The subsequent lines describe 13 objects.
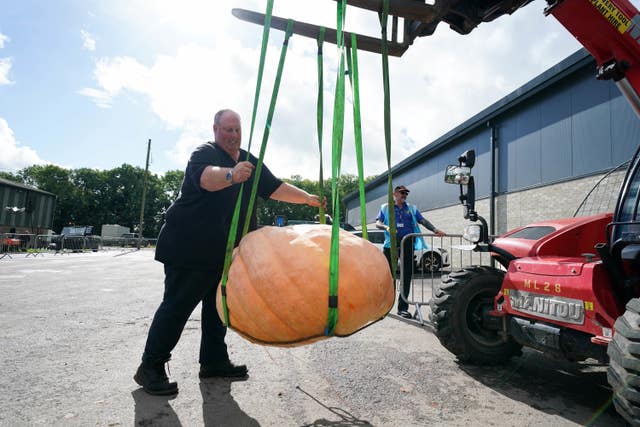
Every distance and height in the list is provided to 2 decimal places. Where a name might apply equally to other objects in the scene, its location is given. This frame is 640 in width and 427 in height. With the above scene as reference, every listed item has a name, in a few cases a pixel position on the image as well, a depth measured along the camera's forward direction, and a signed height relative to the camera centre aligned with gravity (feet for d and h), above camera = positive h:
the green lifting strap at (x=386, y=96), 6.33 +2.55
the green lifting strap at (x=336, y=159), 4.72 +1.38
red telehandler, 7.06 -0.25
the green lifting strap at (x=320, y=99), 6.80 +2.69
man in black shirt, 8.69 -0.09
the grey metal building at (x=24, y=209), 123.24 +7.96
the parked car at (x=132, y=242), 130.82 -1.80
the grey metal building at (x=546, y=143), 29.76 +10.66
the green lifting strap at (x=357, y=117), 6.35 +2.18
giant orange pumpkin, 4.75 -0.53
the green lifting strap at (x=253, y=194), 5.39 +0.73
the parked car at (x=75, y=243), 81.81 -1.97
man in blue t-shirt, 18.11 +1.18
